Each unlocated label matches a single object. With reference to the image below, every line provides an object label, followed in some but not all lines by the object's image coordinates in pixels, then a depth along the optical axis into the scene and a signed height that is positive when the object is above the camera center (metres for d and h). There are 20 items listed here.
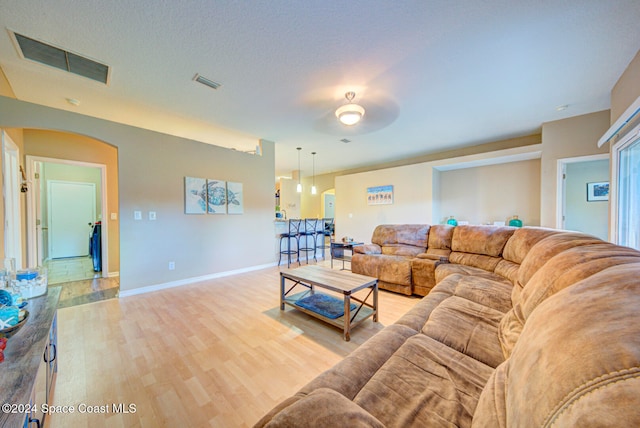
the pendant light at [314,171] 6.27 +1.45
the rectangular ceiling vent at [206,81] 2.70 +1.55
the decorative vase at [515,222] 4.93 -0.23
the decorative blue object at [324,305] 2.40 -1.05
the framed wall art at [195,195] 3.96 +0.27
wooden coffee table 2.17 -0.75
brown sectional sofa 0.45 -0.53
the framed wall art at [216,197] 4.23 +0.26
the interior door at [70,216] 5.89 -0.15
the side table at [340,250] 4.50 -0.99
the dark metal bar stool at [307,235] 5.64 -0.59
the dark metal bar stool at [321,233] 6.16 -0.59
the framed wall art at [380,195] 6.55 +0.47
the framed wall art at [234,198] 4.48 +0.25
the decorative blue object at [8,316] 1.14 -0.53
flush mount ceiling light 2.89 +1.25
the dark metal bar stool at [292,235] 5.30 -0.55
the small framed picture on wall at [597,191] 4.38 +0.39
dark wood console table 0.76 -0.63
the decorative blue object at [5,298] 1.26 -0.48
